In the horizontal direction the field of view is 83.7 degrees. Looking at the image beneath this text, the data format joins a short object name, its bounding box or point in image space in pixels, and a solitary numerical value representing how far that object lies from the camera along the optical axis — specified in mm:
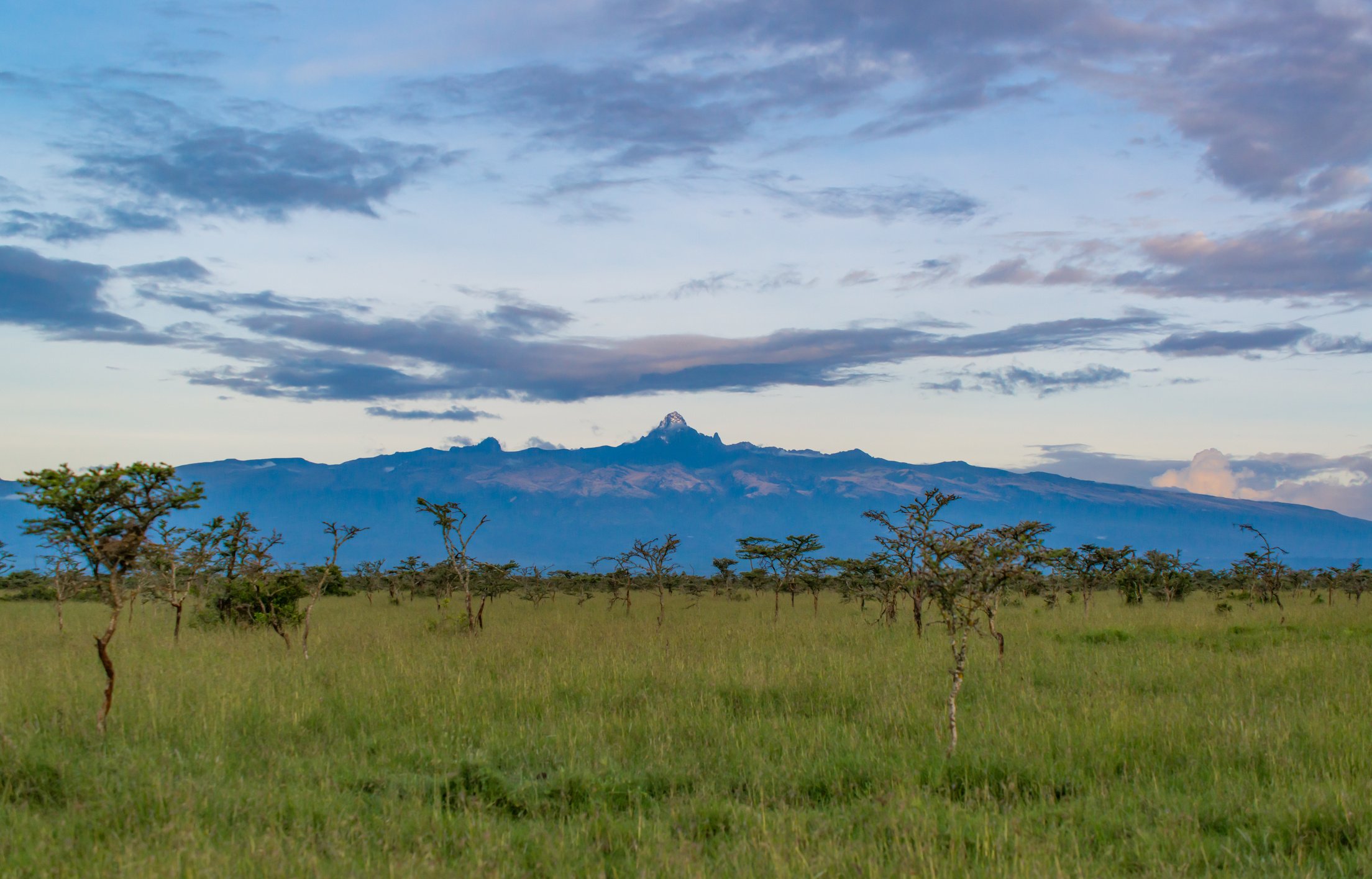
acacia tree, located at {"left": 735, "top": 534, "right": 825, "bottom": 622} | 34781
